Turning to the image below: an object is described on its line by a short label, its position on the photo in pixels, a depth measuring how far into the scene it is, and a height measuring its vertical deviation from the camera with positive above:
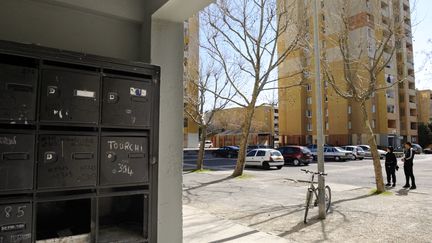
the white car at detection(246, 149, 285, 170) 24.16 -1.20
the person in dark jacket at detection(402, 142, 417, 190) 13.20 -0.77
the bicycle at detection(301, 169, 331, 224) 7.98 -1.30
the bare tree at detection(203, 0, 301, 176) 17.55 +5.24
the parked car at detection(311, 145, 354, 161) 35.12 -1.25
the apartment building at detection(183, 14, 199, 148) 22.27 +5.53
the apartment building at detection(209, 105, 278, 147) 51.30 +2.21
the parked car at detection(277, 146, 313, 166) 28.45 -1.12
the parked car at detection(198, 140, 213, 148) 68.82 -0.54
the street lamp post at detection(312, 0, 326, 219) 8.23 +0.53
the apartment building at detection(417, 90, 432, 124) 73.62 +7.34
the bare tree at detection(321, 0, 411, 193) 12.74 +3.74
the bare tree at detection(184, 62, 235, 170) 22.80 +2.58
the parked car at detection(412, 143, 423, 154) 47.85 -1.02
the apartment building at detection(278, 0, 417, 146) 54.31 +4.03
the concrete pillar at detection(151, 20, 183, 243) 3.22 +0.13
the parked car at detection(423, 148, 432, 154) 52.91 -1.40
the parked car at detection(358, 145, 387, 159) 40.14 -0.98
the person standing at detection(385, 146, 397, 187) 14.59 -0.89
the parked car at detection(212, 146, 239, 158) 39.69 -1.21
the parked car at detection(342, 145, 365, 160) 37.83 -1.03
